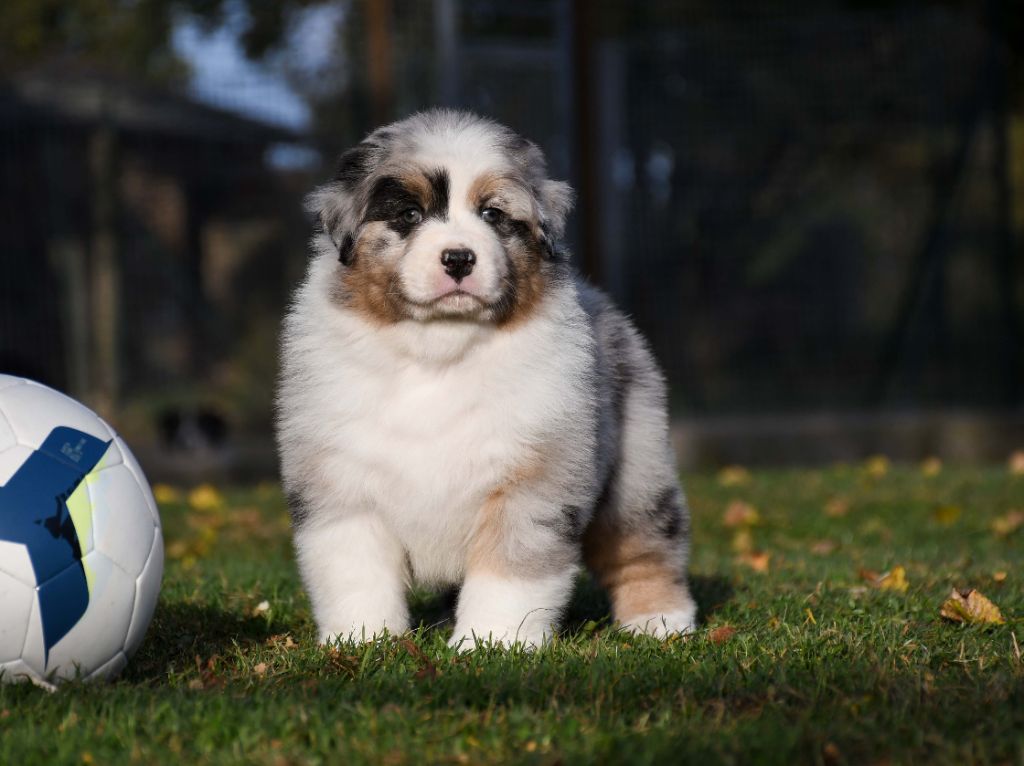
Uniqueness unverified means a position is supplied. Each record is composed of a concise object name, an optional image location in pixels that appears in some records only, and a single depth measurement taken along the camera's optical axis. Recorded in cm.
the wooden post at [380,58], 1028
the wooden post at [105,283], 1062
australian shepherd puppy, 405
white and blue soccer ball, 345
